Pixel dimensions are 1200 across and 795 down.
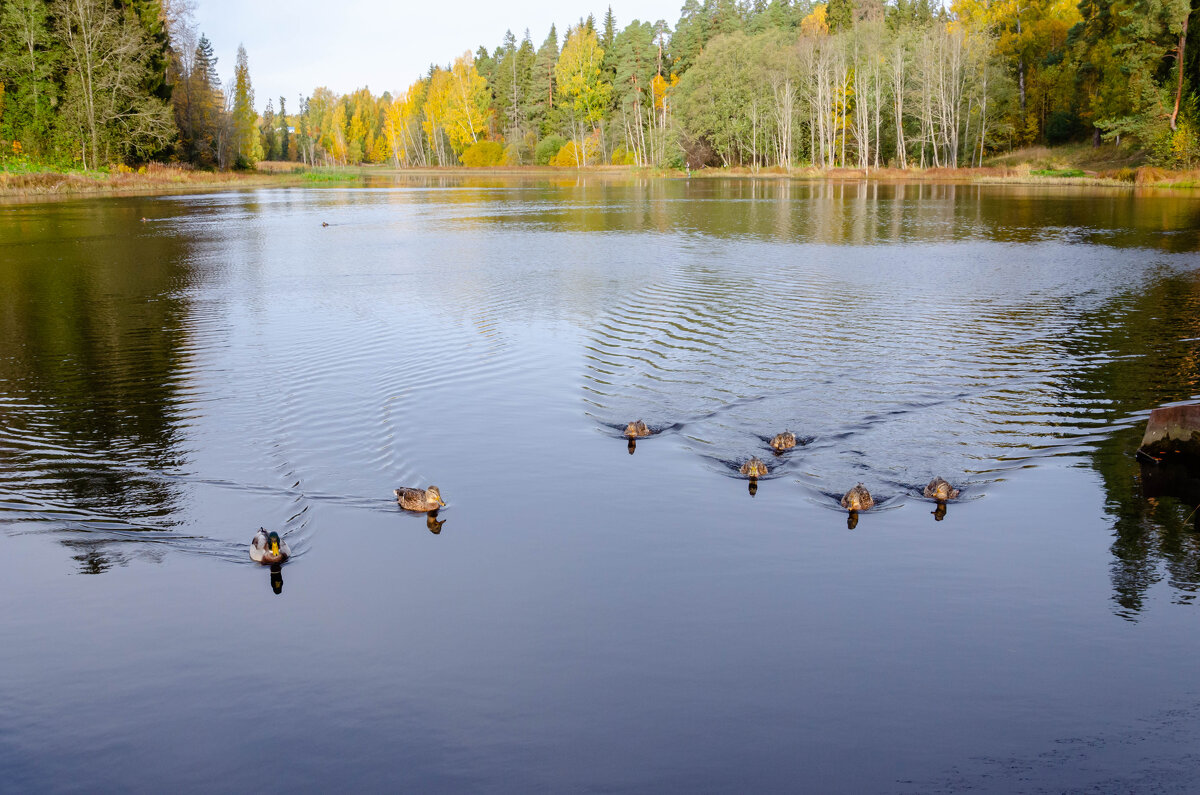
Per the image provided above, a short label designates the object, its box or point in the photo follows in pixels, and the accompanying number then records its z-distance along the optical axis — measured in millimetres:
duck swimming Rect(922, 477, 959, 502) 9984
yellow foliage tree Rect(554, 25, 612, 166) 119000
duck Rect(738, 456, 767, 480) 10711
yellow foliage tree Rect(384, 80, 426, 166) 149000
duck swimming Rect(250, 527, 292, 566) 8492
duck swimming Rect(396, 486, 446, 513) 9797
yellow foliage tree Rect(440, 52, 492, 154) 130375
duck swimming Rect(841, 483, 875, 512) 9695
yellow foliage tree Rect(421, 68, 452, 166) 136000
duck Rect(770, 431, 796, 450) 11414
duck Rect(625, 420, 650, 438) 12180
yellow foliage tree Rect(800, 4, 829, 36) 102125
